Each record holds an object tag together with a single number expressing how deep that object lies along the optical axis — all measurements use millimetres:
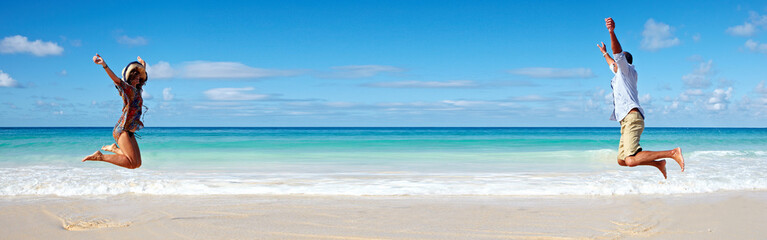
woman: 5641
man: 5512
